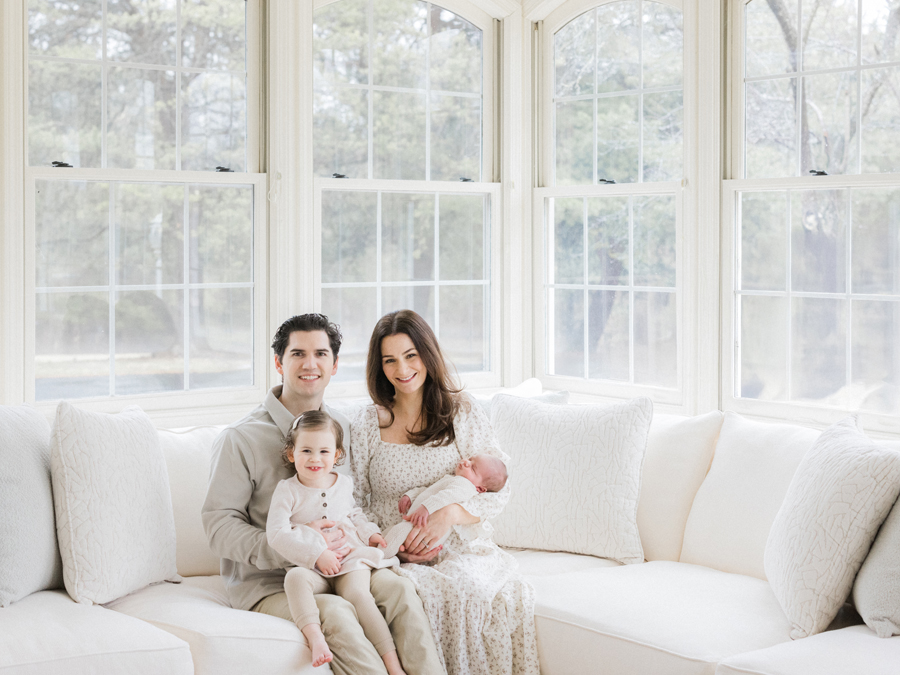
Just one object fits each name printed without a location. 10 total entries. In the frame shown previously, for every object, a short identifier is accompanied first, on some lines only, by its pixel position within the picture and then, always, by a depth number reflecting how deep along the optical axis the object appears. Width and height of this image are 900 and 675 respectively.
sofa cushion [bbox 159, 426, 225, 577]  2.85
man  2.29
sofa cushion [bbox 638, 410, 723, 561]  3.02
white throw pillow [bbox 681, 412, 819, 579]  2.80
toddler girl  2.30
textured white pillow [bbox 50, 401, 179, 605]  2.46
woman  2.57
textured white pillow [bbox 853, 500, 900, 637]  2.16
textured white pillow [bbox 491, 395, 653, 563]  3.00
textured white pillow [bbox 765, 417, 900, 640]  2.27
